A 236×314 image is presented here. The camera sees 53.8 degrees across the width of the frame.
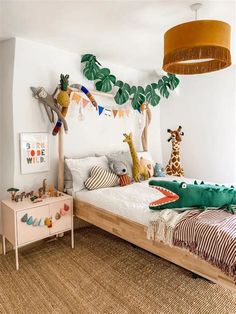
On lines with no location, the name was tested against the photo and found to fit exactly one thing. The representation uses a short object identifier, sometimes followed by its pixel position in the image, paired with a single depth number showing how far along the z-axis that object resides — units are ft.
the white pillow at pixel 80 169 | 8.73
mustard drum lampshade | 5.07
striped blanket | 4.56
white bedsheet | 6.38
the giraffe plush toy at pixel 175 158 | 11.35
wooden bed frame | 5.00
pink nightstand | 7.08
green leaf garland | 9.73
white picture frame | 8.31
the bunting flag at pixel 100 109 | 10.19
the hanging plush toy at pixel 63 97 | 8.44
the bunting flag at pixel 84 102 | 9.66
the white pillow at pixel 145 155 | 11.22
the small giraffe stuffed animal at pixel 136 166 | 9.95
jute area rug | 5.51
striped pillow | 8.57
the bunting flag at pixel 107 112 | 10.65
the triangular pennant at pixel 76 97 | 9.28
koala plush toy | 9.26
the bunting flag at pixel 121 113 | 11.19
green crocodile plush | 5.75
